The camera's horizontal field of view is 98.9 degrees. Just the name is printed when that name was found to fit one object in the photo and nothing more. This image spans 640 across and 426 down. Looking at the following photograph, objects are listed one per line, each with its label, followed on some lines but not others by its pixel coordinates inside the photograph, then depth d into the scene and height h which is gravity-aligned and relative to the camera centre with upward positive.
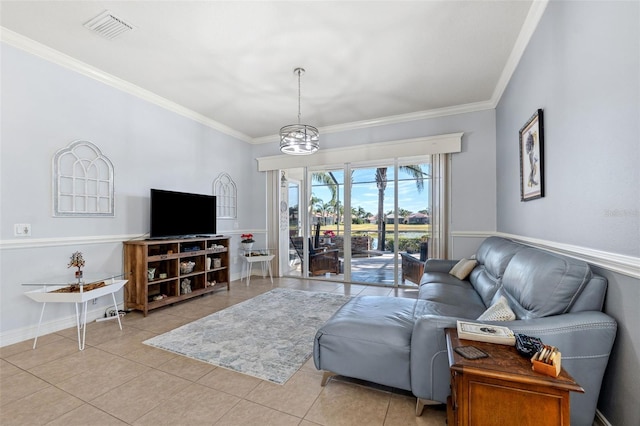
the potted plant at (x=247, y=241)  5.25 -0.48
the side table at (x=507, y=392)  1.03 -0.70
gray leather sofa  1.30 -0.75
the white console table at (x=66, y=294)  2.55 -0.72
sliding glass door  4.77 -0.11
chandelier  3.26 +0.94
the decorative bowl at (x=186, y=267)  3.99 -0.75
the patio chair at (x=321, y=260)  5.39 -0.89
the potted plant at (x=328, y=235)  5.41 -0.39
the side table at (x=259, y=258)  5.07 -0.79
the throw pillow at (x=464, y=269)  3.32 -0.67
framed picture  2.30 +0.51
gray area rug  2.28 -1.23
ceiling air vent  2.44 +1.78
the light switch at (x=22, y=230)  2.69 -0.12
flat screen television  3.72 +0.04
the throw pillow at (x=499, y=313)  1.63 -0.60
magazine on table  1.29 -0.58
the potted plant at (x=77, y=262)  2.76 -0.46
